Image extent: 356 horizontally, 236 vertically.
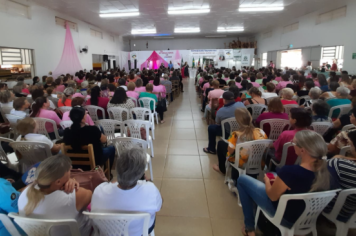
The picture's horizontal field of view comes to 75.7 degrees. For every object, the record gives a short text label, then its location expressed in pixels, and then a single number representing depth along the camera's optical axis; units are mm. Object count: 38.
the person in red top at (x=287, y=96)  3720
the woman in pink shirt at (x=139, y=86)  5743
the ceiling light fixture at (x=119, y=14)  8812
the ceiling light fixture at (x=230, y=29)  13733
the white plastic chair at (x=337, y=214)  1499
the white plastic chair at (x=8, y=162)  2357
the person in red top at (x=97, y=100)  4230
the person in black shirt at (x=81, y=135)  2246
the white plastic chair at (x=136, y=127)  3114
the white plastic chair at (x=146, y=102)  4950
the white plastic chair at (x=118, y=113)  3888
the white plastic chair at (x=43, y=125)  3121
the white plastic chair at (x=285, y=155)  2171
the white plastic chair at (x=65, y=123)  3213
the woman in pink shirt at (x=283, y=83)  5844
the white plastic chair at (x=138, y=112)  3963
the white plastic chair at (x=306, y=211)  1397
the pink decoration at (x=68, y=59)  9016
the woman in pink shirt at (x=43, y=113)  3229
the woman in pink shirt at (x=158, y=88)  6008
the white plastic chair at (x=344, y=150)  1989
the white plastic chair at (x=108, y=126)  3160
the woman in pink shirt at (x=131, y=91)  4907
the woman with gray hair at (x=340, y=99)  3623
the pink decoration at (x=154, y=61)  15469
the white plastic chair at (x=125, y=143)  2477
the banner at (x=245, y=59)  16656
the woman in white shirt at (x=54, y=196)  1292
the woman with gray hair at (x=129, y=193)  1336
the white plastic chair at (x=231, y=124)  3100
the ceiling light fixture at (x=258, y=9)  8453
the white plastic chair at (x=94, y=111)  4062
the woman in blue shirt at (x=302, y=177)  1433
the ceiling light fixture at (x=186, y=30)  13914
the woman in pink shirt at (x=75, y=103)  3323
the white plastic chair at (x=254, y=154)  2260
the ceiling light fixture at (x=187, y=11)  8603
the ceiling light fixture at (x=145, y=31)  13719
